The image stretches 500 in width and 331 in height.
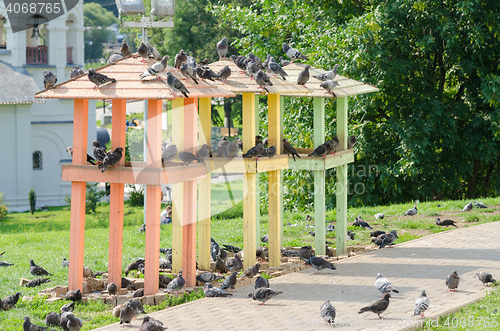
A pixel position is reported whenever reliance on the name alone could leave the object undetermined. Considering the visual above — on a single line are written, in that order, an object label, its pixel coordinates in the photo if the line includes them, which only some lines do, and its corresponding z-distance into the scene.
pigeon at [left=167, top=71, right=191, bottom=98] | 16.73
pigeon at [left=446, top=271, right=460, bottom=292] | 17.28
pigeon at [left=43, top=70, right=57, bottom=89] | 20.83
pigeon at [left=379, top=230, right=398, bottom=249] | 23.75
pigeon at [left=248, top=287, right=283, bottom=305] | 16.53
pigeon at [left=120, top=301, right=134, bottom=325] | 14.69
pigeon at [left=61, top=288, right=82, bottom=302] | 17.11
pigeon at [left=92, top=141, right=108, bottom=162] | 17.66
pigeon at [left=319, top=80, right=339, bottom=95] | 21.62
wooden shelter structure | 17.11
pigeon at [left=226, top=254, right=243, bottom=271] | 20.22
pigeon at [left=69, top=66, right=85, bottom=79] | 21.02
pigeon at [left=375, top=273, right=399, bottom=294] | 16.75
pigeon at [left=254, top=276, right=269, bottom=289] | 17.20
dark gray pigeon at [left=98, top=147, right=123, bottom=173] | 16.95
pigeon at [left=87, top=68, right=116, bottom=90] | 16.86
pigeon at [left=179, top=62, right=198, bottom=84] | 18.47
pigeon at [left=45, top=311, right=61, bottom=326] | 15.12
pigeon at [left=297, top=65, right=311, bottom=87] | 21.69
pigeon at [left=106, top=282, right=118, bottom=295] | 17.58
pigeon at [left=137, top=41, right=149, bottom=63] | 19.19
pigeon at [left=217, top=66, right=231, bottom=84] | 20.30
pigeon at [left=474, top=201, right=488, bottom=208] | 31.92
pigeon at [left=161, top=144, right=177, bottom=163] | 18.51
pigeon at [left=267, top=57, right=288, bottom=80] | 21.33
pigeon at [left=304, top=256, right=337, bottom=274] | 19.87
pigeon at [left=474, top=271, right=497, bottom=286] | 17.97
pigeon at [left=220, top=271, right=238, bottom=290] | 17.98
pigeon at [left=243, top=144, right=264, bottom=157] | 19.78
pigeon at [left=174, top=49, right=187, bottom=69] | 20.62
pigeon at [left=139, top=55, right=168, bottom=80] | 17.25
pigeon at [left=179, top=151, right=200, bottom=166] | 18.39
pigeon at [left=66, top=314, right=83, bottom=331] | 14.34
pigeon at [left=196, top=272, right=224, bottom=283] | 18.61
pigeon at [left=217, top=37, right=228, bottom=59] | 23.12
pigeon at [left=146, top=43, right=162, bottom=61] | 19.18
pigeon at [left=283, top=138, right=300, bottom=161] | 21.58
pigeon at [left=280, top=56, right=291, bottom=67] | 25.86
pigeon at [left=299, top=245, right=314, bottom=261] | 21.75
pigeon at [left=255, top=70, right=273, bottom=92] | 19.59
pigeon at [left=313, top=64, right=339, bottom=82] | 22.42
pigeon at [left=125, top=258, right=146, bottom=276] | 20.77
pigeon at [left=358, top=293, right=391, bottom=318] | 15.14
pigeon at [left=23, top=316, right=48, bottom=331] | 14.47
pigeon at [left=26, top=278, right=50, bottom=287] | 19.09
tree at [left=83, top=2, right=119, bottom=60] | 162.50
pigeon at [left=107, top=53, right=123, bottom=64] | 21.56
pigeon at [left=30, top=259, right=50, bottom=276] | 20.33
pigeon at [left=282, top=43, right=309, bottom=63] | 26.08
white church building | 59.87
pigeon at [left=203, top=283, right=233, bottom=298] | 17.42
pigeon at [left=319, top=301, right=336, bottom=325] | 14.64
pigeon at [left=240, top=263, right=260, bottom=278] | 19.20
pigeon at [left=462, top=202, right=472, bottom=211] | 31.39
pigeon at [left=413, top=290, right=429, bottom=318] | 15.12
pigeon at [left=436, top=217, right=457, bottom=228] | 27.62
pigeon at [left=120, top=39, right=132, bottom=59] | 22.82
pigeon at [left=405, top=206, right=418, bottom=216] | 31.17
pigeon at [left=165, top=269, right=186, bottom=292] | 17.44
